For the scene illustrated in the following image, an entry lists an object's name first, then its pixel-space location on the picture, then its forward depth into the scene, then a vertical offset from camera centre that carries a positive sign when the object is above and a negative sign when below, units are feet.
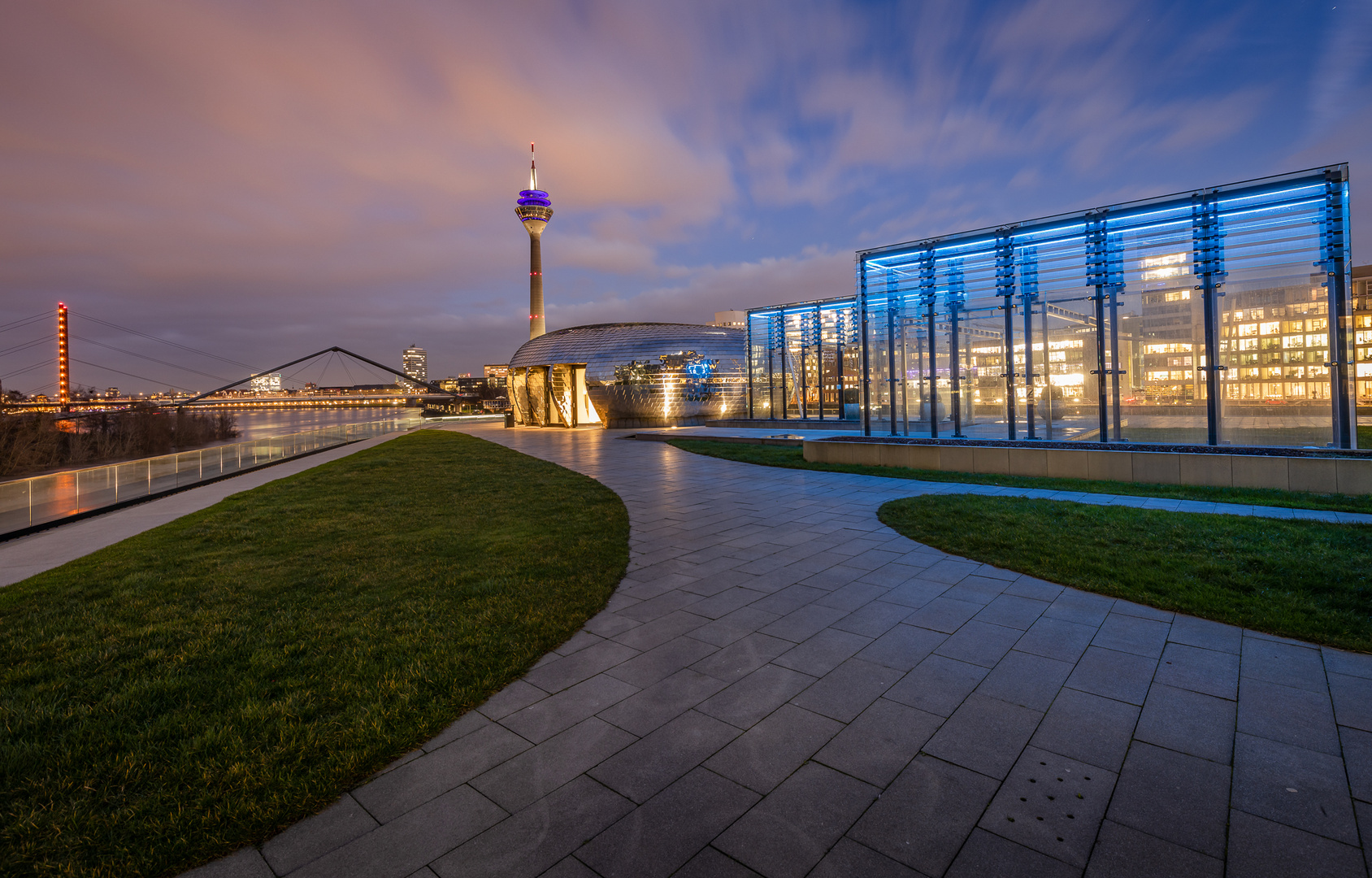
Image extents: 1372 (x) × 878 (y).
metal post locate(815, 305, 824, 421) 110.22 +16.55
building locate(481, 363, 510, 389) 515.50 +58.75
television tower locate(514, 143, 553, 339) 388.98 +138.17
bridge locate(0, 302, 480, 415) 209.87 +30.25
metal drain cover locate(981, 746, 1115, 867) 8.25 -5.64
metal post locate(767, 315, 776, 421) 115.96 +9.00
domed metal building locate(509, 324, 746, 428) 171.12 +16.78
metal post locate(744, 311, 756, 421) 115.24 +20.87
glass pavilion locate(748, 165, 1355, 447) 37.29 +8.32
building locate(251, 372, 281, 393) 420.56 +47.64
